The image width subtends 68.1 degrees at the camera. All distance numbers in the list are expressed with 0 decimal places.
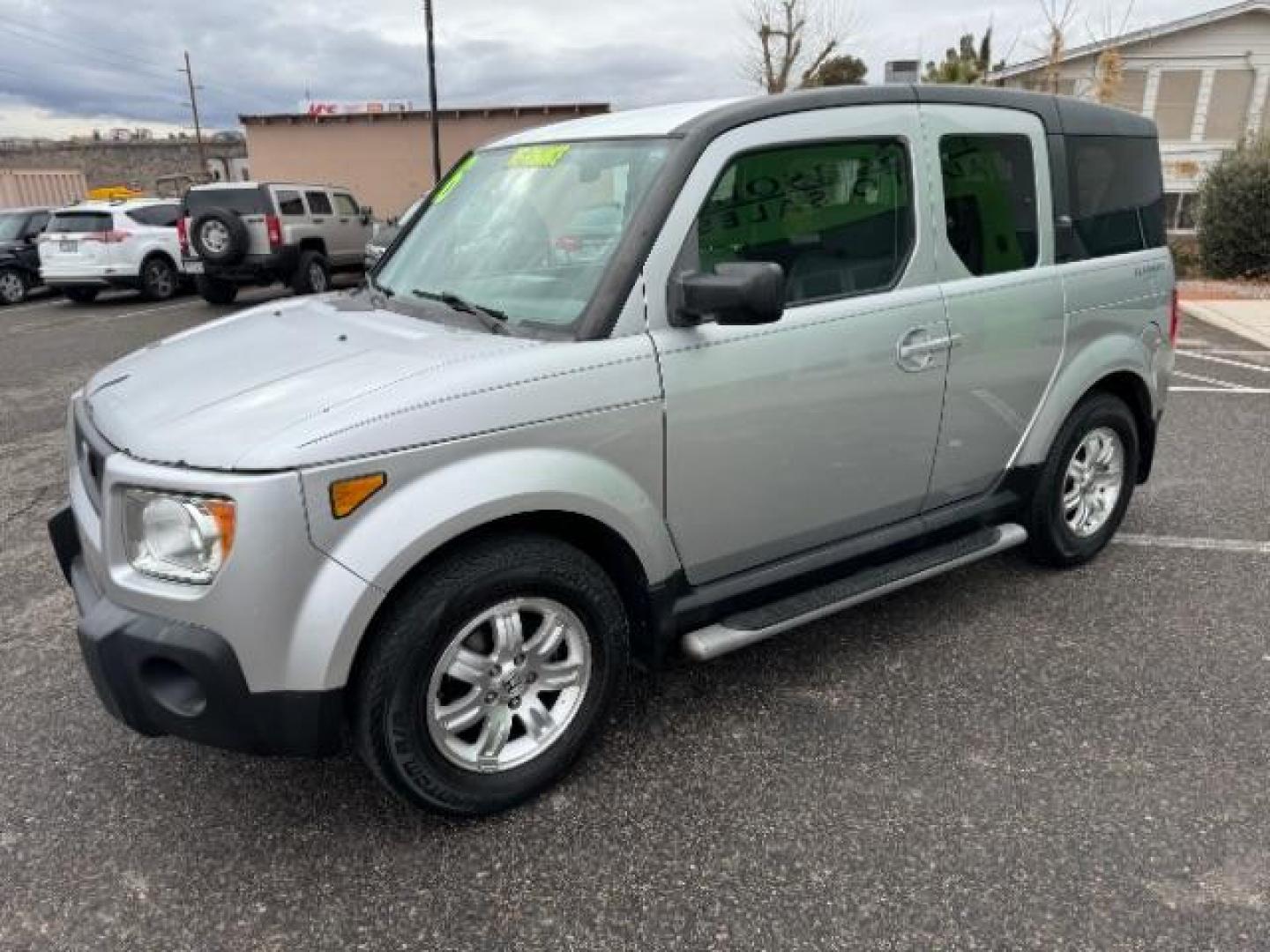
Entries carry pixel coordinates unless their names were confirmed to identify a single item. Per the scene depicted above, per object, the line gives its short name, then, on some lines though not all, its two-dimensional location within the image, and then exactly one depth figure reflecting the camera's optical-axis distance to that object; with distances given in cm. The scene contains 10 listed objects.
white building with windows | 2289
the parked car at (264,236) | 1337
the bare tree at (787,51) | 2662
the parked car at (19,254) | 1515
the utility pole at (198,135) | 4722
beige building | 2959
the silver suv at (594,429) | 211
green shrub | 1476
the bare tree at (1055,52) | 2097
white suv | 1426
